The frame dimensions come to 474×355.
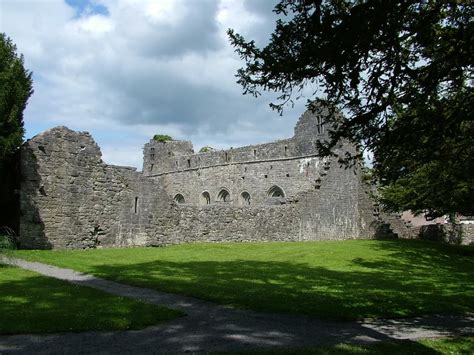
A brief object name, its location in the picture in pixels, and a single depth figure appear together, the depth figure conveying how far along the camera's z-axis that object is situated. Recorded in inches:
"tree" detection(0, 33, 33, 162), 605.0
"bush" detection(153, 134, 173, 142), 2031.0
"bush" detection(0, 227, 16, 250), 491.0
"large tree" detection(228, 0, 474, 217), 245.6
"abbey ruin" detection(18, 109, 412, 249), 718.5
